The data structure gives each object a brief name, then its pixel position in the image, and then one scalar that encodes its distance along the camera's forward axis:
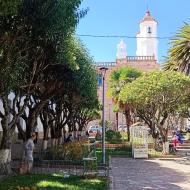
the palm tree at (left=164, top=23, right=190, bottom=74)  16.28
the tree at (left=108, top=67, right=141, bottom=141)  23.58
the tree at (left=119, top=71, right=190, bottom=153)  14.36
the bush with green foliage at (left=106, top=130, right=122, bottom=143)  21.54
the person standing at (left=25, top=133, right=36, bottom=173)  8.89
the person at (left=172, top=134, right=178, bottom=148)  18.14
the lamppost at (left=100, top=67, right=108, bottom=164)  10.70
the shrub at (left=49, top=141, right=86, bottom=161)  10.64
